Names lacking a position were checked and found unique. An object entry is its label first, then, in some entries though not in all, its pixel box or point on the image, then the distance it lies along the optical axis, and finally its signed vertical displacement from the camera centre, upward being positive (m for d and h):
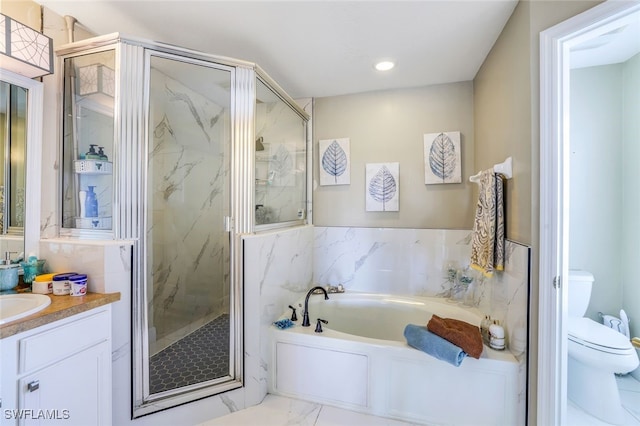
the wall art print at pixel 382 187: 2.61 +0.27
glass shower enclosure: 1.55 +0.22
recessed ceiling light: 2.15 +1.25
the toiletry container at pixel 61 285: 1.35 -0.38
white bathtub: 1.55 -1.08
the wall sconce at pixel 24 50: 1.28 +0.86
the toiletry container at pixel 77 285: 1.35 -0.38
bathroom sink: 1.11 -0.42
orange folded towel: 1.56 -0.77
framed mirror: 1.41 +0.29
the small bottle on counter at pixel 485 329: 1.73 -0.80
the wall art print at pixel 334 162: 2.75 +0.56
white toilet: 1.61 -0.97
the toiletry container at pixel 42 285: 1.37 -0.38
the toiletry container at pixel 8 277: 1.34 -0.34
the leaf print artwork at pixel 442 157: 2.45 +0.55
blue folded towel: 1.54 -0.82
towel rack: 1.61 +0.29
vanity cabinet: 1.00 -0.70
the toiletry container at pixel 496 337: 1.63 -0.78
